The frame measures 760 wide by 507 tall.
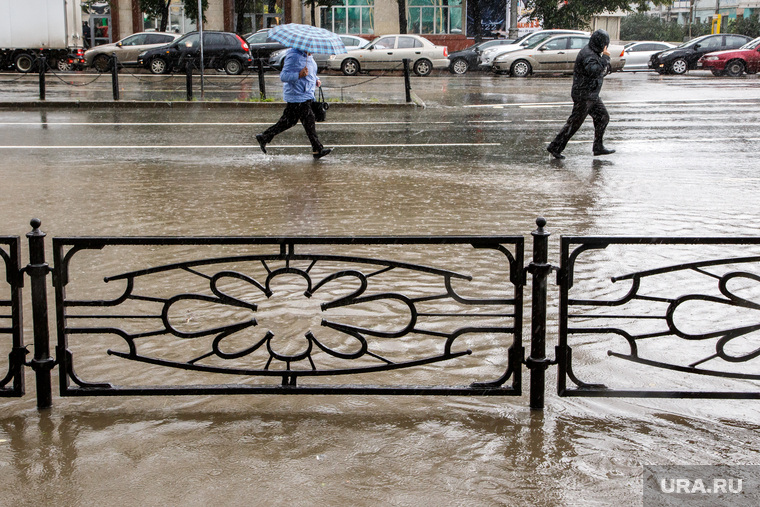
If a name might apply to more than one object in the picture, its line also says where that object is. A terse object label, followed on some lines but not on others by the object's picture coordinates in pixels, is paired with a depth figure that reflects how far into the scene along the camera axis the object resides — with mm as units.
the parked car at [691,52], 34500
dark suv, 30875
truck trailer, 31047
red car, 32000
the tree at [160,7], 40438
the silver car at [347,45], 32381
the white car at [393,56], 32812
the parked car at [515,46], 33281
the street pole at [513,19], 41184
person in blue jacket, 11383
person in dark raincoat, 11289
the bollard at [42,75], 19767
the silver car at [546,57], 32031
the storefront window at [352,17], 44312
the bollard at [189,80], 19703
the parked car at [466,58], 34938
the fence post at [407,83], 20031
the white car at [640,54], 37625
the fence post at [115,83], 19875
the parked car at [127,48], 32719
